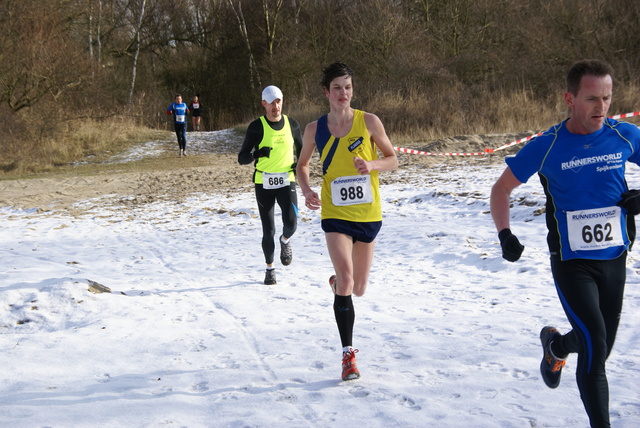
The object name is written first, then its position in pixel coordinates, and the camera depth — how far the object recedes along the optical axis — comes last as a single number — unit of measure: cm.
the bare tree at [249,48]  3809
